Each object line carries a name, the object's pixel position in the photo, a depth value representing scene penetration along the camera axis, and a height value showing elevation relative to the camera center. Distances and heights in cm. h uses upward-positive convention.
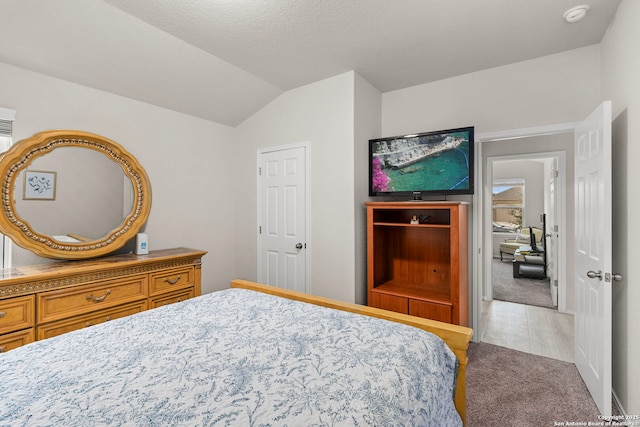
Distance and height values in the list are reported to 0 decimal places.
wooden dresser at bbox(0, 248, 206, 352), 195 -59
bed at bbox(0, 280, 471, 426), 90 -58
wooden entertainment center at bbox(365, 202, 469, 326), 253 -47
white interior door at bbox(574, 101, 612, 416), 183 -27
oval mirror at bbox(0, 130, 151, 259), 227 +16
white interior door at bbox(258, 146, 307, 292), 338 -6
